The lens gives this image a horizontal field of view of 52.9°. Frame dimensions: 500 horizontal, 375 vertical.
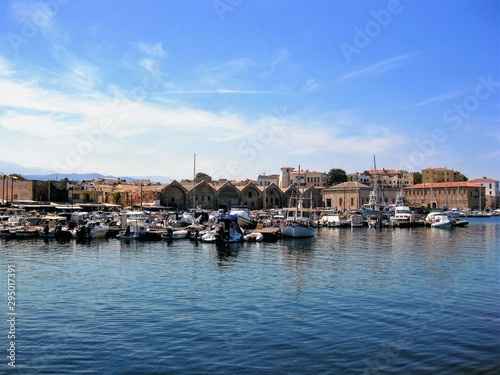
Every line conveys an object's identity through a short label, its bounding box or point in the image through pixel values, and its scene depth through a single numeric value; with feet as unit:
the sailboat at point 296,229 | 148.56
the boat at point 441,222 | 212.43
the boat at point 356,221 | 220.64
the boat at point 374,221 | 216.15
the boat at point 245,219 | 181.47
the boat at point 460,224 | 237.66
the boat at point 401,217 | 223.30
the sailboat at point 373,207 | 247.70
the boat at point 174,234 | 141.79
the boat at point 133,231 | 138.92
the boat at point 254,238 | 139.02
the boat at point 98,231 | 142.51
